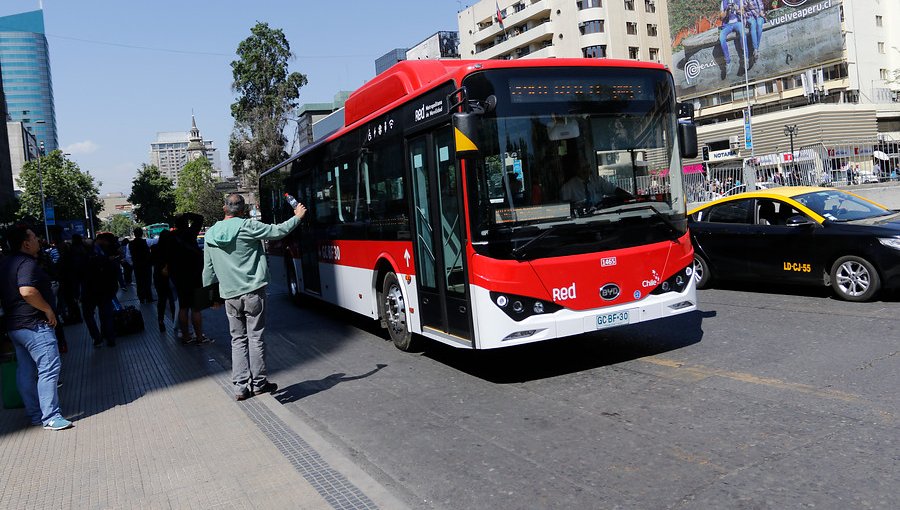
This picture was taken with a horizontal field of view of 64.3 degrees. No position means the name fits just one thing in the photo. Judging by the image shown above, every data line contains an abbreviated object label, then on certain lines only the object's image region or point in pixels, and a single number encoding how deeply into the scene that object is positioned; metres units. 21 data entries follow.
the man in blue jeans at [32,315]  6.40
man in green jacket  6.80
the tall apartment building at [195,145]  180.07
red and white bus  6.61
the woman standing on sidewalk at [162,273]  11.12
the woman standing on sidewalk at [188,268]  10.66
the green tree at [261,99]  51.16
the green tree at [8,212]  69.44
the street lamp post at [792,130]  50.39
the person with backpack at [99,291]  11.05
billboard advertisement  57.25
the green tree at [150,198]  114.62
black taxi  9.43
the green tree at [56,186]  79.25
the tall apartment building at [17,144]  120.25
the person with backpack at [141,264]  17.45
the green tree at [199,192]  89.06
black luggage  12.58
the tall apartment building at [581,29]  63.78
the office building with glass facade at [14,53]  193.50
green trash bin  7.32
